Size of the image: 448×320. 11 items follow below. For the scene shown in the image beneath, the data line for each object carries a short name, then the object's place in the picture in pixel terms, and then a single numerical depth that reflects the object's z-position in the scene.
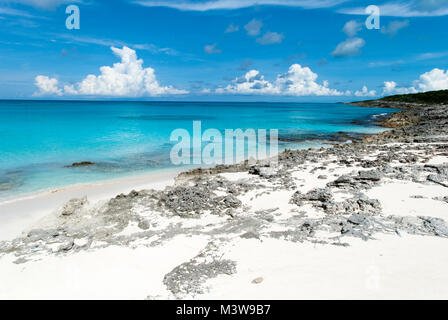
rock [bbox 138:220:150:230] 7.43
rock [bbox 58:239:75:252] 6.30
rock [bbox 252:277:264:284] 4.82
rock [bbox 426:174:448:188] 9.00
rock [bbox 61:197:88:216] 8.63
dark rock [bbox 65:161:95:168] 16.83
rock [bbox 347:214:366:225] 6.71
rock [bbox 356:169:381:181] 9.70
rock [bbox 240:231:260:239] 6.42
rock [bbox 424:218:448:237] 6.04
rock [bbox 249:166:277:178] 11.41
